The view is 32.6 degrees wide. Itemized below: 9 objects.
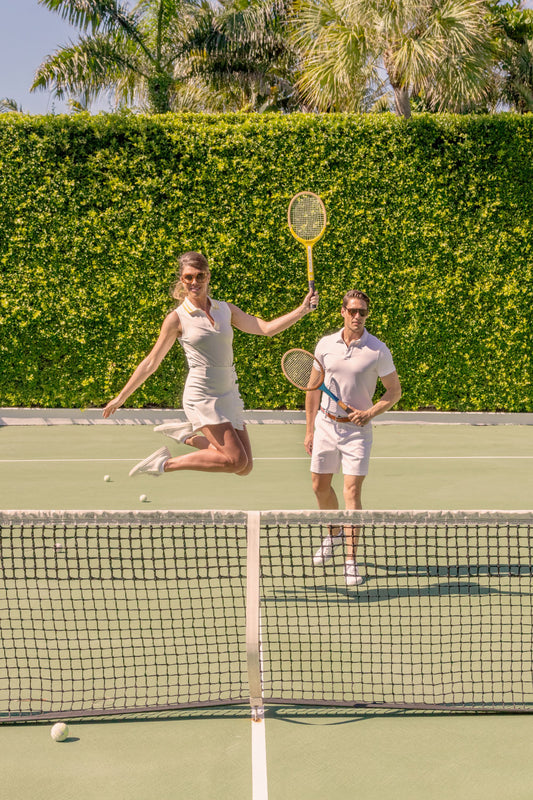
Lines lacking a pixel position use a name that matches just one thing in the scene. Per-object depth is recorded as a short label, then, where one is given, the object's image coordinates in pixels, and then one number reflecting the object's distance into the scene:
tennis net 4.03
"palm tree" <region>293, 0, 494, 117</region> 14.97
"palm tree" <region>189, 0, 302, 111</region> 23.73
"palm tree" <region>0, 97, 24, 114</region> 42.84
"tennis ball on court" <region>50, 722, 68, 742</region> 3.79
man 5.95
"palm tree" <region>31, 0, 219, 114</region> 20.43
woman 5.82
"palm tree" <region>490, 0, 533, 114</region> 21.97
